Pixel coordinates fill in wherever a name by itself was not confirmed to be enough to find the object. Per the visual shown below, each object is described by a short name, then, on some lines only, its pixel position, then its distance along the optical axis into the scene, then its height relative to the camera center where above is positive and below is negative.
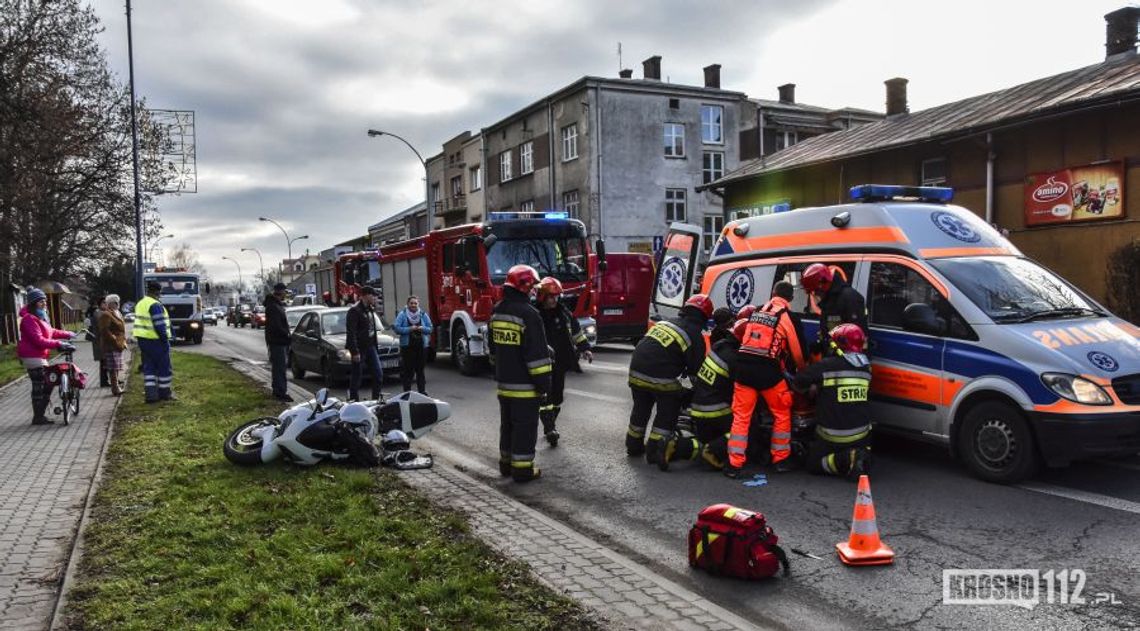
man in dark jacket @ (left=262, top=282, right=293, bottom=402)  12.38 -0.60
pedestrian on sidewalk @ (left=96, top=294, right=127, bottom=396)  13.80 -0.61
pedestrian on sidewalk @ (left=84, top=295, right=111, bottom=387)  14.12 -0.85
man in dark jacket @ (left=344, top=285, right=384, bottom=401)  11.74 -0.64
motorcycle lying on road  7.34 -1.27
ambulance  5.88 -0.42
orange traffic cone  4.70 -1.50
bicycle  10.85 -1.08
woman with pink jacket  10.79 -0.58
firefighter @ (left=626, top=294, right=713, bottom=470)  7.50 -0.68
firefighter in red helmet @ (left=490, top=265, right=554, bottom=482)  6.96 -0.61
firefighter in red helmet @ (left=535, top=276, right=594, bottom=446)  8.53 -0.56
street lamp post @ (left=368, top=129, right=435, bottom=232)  31.43 +5.65
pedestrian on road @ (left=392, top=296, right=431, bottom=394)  12.62 -0.64
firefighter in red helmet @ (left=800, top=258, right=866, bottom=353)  7.17 -0.13
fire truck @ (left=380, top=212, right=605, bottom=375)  15.48 +0.52
